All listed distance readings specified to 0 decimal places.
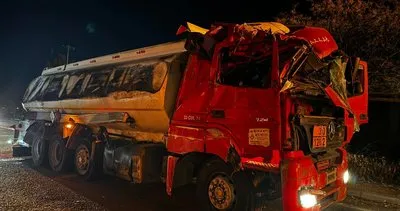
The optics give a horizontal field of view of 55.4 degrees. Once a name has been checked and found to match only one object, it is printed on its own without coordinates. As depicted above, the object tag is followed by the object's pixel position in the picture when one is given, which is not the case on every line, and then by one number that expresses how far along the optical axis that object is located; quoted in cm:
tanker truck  475
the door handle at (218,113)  537
